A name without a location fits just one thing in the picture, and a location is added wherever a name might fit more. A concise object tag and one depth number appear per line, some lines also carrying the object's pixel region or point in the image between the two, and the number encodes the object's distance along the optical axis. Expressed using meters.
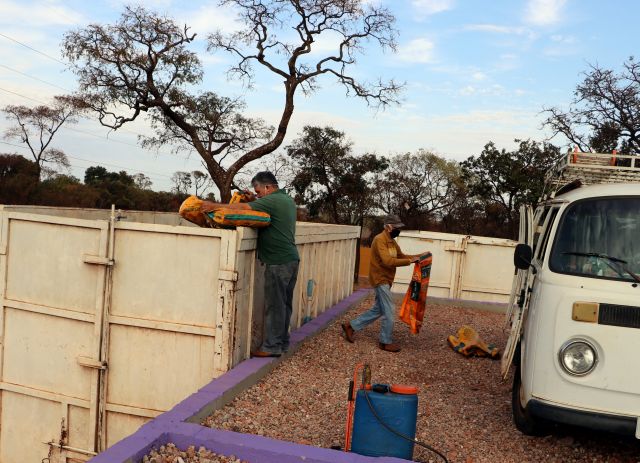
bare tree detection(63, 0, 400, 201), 22.25
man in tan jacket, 7.75
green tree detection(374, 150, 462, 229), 31.20
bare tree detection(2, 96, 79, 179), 38.19
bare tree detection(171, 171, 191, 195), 37.12
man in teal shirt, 6.44
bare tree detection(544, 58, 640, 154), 23.08
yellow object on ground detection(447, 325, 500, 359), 7.95
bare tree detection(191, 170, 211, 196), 33.38
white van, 4.08
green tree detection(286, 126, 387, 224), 28.47
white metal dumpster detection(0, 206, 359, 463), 6.04
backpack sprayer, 4.32
